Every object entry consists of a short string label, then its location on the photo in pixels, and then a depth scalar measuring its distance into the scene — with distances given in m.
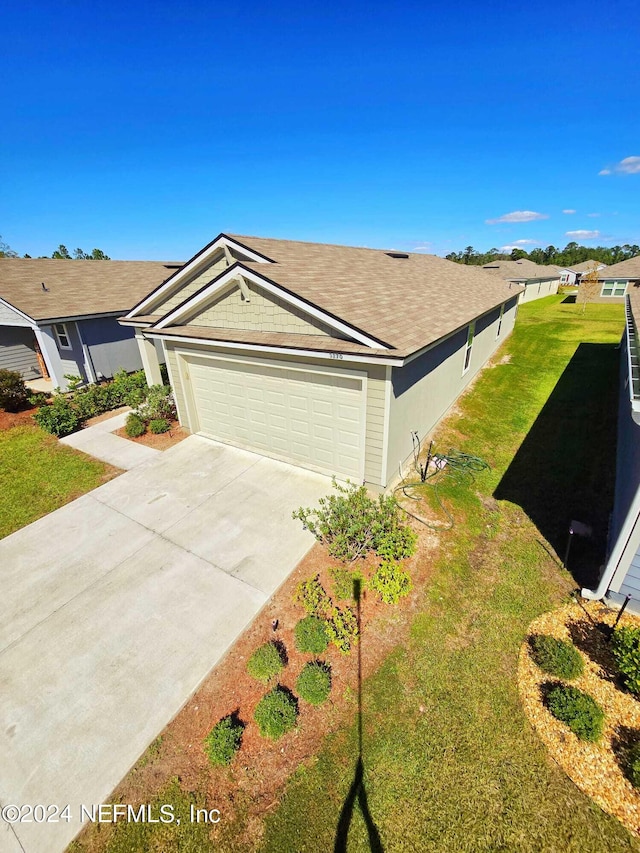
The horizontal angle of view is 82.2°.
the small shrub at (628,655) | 4.46
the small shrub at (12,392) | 13.31
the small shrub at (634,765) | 3.80
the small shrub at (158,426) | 11.57
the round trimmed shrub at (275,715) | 4.36
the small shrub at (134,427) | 11.52
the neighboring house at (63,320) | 14.74
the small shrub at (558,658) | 4.75
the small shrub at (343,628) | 5.31
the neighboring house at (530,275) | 42.81
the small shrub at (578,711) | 4.20
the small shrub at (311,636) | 5.19
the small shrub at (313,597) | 5.76
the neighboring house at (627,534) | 5.06
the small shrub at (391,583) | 5.98
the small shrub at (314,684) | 4.64
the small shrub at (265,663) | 4.91
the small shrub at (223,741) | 4.13
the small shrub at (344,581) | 6.00
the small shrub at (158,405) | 12.03
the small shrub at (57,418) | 11.72
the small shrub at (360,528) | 6.52
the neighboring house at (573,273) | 60.98
